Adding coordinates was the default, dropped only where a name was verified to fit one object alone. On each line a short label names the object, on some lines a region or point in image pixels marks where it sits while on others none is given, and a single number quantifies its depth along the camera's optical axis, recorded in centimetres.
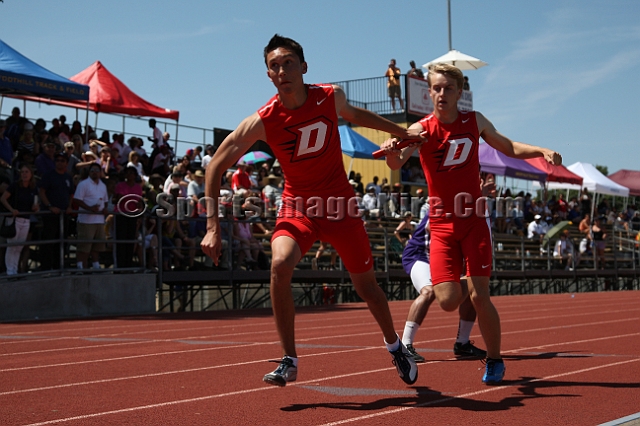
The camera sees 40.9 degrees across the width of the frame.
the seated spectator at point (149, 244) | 1527
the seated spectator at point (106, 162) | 1623
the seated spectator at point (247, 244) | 1691
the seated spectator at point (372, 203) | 2369
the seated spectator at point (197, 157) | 2330
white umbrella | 3006
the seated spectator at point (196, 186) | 1643
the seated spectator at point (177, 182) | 1634
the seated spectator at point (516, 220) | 2864
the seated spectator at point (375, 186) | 2474
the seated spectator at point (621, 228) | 3454
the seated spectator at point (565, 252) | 2858
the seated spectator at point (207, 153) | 2208
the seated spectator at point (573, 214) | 3488
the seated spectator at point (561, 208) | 3381
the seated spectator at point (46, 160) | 1380
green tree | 13512
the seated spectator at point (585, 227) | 3187
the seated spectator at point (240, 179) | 1861
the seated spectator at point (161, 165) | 1974
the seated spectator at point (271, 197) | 1872
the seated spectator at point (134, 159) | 1770
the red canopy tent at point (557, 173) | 3106
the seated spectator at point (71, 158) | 1557
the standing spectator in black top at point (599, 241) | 3073
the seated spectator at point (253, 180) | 2015
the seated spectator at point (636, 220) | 4037
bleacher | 1767
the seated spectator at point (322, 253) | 1884
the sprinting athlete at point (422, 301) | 758
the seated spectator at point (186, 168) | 1746
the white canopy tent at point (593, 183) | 3484
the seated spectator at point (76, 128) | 1872
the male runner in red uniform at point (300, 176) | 527
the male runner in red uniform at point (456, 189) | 591
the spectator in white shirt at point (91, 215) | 1407
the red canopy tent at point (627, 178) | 4216
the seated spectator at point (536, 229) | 2831
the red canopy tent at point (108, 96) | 1967
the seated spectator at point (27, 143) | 1570
